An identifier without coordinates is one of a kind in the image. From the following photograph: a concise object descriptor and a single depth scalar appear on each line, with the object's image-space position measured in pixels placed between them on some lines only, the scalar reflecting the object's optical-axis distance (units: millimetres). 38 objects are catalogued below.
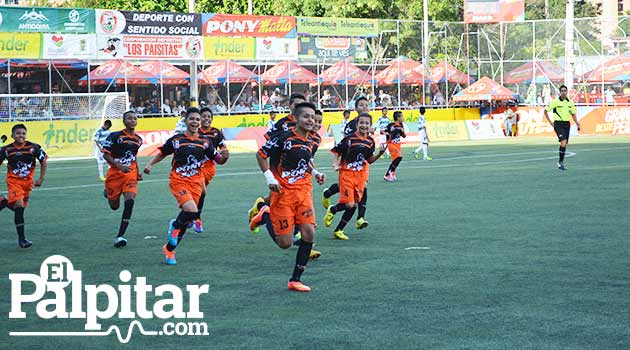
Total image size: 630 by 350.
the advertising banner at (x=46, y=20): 39656
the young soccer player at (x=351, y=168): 13852
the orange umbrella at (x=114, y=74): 42312
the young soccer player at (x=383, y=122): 28769
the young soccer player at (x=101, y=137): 23828
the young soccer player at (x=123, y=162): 13867
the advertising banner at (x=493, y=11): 57031
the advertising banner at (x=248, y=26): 45750
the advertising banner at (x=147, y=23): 42156
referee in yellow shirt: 25516
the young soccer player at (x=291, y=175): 10117
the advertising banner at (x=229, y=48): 45000
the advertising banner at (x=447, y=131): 46531
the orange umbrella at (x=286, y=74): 47062
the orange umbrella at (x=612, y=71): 52281
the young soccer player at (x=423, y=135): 31859
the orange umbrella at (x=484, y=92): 52594
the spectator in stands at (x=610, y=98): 51031
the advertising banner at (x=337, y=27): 49875
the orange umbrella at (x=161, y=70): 43656
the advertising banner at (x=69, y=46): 40312
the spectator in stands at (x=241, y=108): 45678
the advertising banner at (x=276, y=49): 47125
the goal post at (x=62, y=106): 36000
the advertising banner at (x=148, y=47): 41844
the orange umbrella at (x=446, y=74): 53500
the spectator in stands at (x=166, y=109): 43253
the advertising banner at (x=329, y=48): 50750
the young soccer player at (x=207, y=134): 14688
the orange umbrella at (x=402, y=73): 51156
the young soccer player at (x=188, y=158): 12203
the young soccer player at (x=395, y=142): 23172
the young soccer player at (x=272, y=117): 28595
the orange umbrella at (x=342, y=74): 48969
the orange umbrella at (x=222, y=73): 45625
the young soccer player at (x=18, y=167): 13945
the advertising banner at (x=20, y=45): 39375
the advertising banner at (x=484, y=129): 48219
